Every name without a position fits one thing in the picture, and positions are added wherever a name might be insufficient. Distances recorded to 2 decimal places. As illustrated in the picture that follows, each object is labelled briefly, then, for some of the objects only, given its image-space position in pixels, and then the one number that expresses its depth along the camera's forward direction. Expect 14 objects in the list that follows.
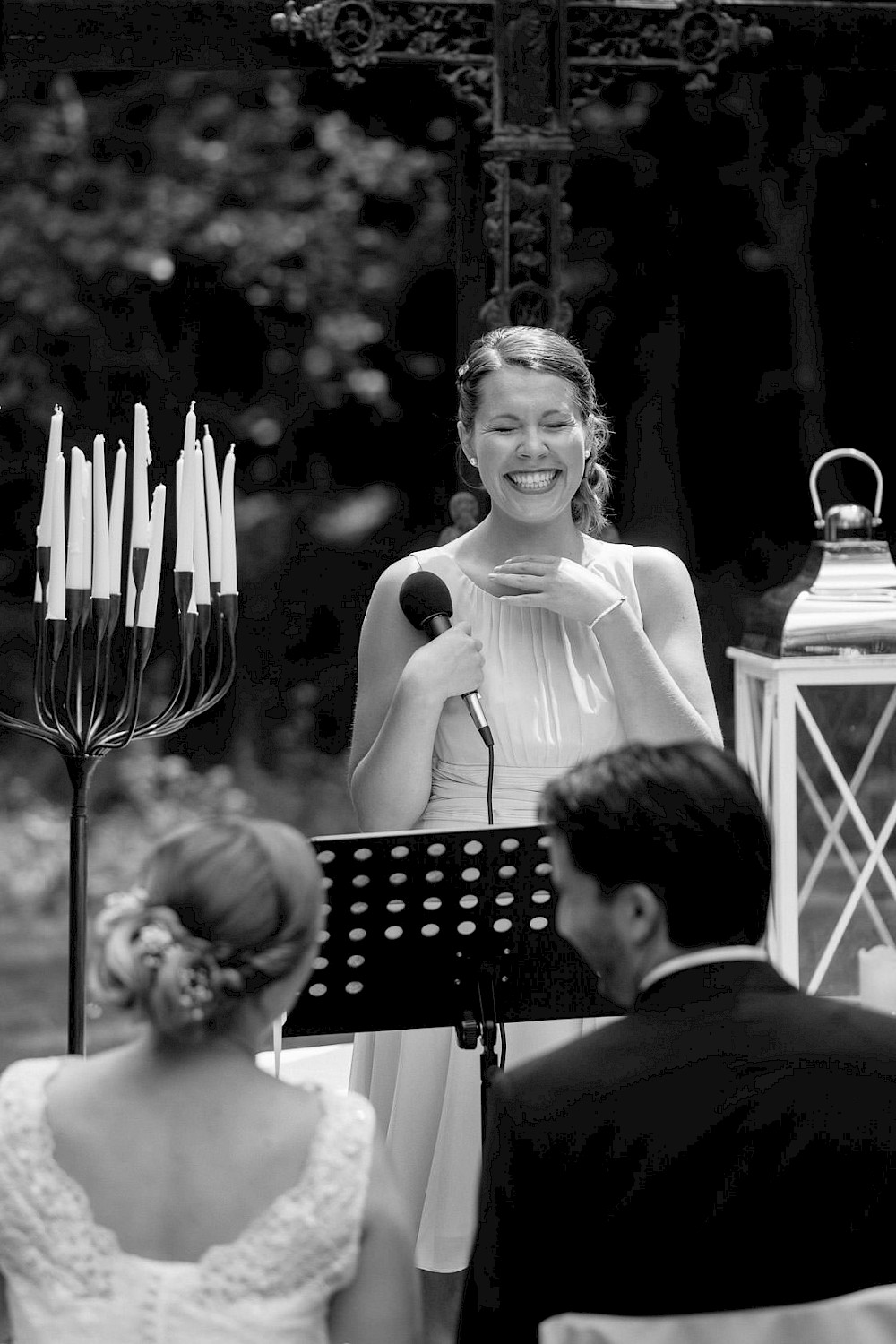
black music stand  4.39
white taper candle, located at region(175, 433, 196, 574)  5.19
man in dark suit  2.88
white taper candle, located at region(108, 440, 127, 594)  5.16
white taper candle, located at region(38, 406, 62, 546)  4.92
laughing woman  5.44
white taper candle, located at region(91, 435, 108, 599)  5.13
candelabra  5.11
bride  3.10
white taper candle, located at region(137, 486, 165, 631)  5.13
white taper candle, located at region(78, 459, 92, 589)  5.13
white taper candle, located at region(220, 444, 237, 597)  5.31
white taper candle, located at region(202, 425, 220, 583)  5.30
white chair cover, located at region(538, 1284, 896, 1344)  2.83
